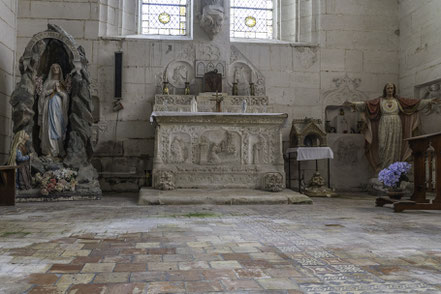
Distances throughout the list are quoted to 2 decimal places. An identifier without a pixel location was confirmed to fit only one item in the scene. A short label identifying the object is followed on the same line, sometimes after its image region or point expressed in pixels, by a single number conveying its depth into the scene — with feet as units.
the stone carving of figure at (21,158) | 21.18
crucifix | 26.27
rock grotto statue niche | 23.30
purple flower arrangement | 19.27
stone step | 20.84
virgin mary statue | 24.18
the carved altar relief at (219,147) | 24.21
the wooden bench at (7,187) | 19.57
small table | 25.82
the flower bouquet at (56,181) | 22.18
